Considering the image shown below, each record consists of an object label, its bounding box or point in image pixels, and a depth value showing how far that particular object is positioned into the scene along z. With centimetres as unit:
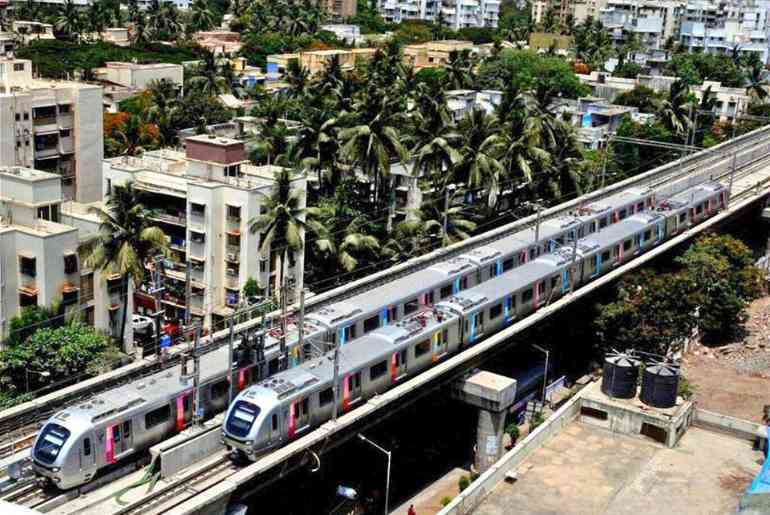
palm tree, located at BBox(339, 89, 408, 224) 6419
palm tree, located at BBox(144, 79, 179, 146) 8619
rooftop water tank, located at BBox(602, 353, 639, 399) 3953
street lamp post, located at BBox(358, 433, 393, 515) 3919
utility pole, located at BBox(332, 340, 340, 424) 3550
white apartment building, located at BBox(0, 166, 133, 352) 4878
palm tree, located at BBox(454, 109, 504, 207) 6350
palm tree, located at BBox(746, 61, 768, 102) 13575
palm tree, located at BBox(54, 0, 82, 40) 15338
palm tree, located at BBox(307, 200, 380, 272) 5691
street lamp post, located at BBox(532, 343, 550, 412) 5221
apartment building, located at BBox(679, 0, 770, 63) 18975
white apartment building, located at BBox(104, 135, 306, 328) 5956
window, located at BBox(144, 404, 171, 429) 3284
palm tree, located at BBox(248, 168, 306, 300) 5184
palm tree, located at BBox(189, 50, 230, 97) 11100
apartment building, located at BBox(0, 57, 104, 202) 6700
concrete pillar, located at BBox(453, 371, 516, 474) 4438
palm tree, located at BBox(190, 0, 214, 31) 19121
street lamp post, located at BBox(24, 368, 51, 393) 4056
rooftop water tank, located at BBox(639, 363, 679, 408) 3866
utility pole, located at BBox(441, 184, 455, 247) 5597
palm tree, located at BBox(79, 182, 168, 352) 4625
